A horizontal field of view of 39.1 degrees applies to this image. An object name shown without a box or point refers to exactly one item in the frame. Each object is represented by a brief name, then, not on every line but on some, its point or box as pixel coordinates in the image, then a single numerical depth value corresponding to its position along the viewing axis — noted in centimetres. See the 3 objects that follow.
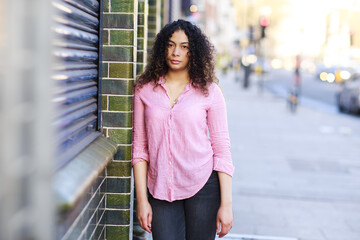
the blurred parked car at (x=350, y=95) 1641
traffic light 2174
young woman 256
